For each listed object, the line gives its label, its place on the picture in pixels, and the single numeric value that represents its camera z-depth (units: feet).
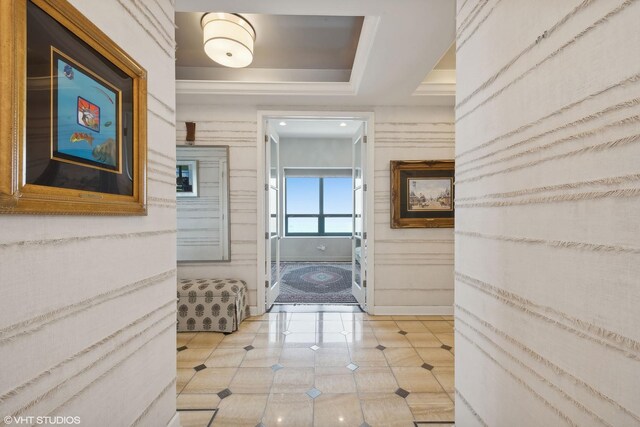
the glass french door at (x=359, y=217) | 11.78
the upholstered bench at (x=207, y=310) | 9.55
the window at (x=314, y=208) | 23.03
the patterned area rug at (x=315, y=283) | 13.12
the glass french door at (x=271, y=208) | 11.57
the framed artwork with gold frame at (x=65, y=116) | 2.14
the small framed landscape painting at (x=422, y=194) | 11.19
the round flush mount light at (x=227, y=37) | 7.48
